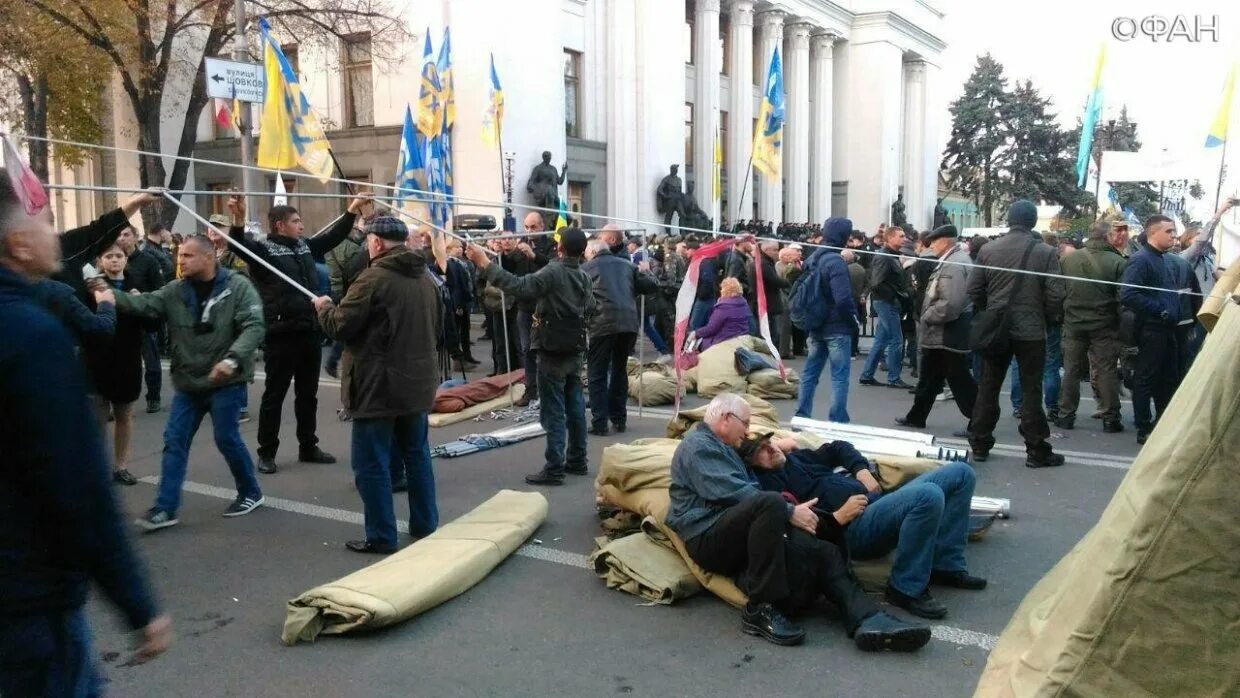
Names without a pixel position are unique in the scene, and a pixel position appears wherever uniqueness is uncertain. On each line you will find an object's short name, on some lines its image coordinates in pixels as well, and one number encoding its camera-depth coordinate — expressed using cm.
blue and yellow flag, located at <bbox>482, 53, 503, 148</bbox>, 2109
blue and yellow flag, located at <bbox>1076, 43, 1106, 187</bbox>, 1577
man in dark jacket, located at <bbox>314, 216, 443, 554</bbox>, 518
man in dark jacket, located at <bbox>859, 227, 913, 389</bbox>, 1160
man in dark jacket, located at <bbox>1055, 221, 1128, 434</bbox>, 859
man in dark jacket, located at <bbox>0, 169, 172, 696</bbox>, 204
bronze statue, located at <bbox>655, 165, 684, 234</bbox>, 3000
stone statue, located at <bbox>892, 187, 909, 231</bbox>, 4400
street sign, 1254
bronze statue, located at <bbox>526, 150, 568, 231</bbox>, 2483
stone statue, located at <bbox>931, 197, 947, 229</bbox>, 4797
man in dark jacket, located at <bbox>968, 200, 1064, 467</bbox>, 726
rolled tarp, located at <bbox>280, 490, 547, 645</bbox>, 422
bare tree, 1953
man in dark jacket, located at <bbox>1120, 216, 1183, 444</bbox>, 789
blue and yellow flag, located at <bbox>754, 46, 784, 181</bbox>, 1634
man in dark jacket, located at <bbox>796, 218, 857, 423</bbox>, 848
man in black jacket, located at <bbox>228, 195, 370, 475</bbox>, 709
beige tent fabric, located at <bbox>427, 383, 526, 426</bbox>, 923
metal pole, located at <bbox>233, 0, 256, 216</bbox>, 1460
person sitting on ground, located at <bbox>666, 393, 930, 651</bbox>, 420
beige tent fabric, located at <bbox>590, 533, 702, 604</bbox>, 468
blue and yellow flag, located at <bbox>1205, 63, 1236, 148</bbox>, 953
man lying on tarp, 451
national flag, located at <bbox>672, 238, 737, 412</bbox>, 839
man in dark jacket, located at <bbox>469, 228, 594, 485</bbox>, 696
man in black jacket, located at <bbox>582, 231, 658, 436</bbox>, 851
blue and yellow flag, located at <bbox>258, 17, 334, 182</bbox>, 1211
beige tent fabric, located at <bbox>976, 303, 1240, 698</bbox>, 243
